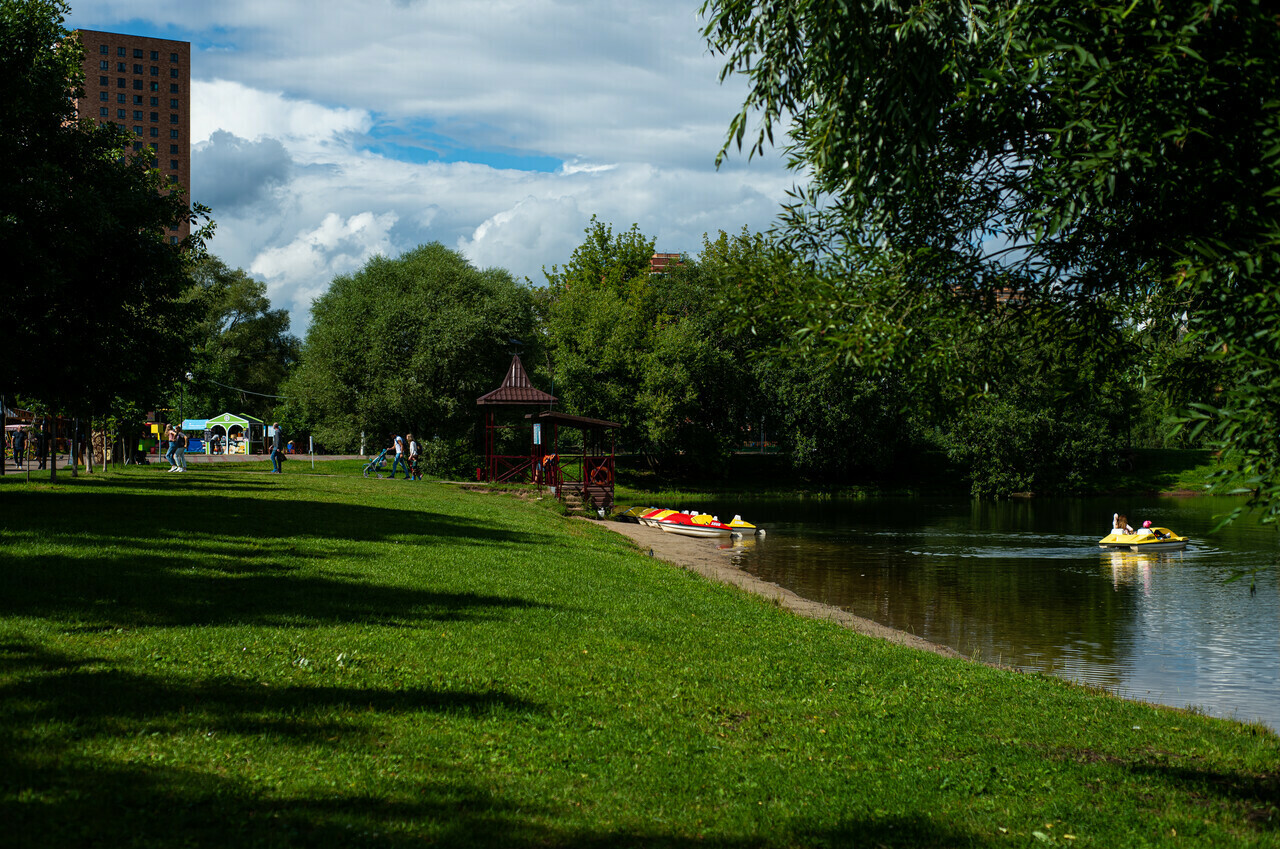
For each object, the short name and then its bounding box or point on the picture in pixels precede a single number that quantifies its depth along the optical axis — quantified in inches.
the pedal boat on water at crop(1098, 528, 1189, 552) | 1349.7
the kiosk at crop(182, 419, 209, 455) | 3225.9
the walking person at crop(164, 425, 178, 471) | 1533.7
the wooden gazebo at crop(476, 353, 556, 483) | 1888.5
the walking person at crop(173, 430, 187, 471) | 1543.8
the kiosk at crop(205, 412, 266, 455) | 3117.6
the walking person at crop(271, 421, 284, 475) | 1739.7
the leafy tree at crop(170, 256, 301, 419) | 3587.6
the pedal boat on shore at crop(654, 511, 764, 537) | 1526.8
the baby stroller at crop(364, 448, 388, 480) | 1947.8
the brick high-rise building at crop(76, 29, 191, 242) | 6801.2
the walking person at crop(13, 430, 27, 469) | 1795.0
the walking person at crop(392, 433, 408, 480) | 1847.9
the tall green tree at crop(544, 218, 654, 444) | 2465.6
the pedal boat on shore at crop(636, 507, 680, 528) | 1594.5
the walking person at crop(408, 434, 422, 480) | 1884.8
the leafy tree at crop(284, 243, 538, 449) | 2236.7
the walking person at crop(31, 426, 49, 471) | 1617.9
